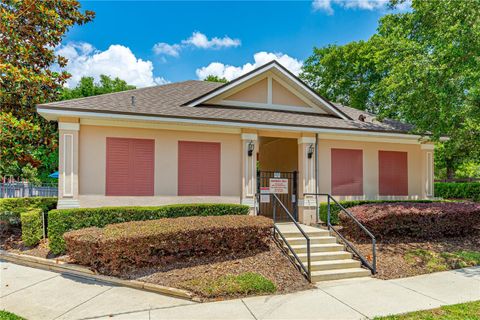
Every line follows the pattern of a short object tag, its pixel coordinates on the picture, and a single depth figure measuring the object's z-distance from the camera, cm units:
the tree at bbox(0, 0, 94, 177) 971
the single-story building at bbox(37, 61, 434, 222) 856
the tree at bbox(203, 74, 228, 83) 3105
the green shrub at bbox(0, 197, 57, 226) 928
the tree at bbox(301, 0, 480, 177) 776
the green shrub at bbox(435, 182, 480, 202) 2134
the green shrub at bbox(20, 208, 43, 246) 775
